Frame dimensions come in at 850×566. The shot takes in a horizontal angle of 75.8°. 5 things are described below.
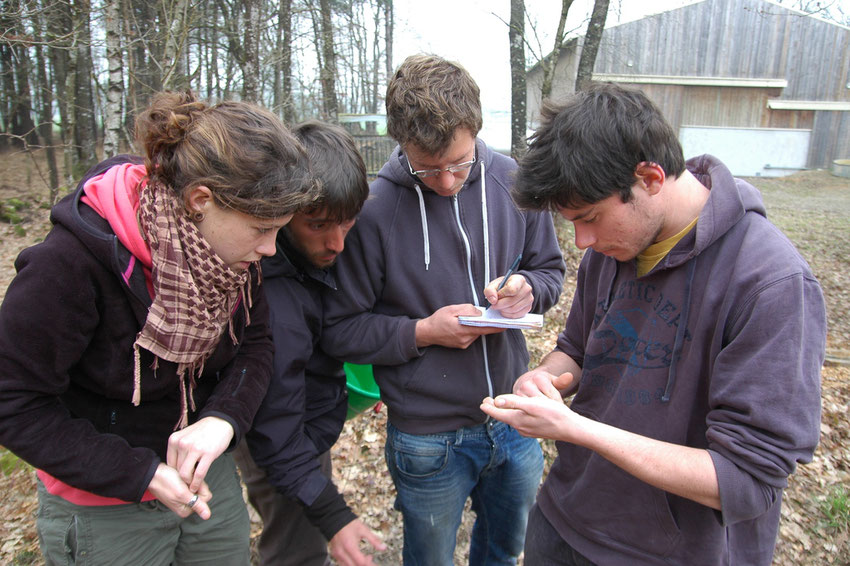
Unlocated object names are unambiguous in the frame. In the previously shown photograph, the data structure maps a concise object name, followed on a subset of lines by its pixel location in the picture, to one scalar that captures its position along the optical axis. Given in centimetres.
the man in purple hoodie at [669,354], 121
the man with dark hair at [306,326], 184
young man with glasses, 196
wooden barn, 2225
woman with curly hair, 136
